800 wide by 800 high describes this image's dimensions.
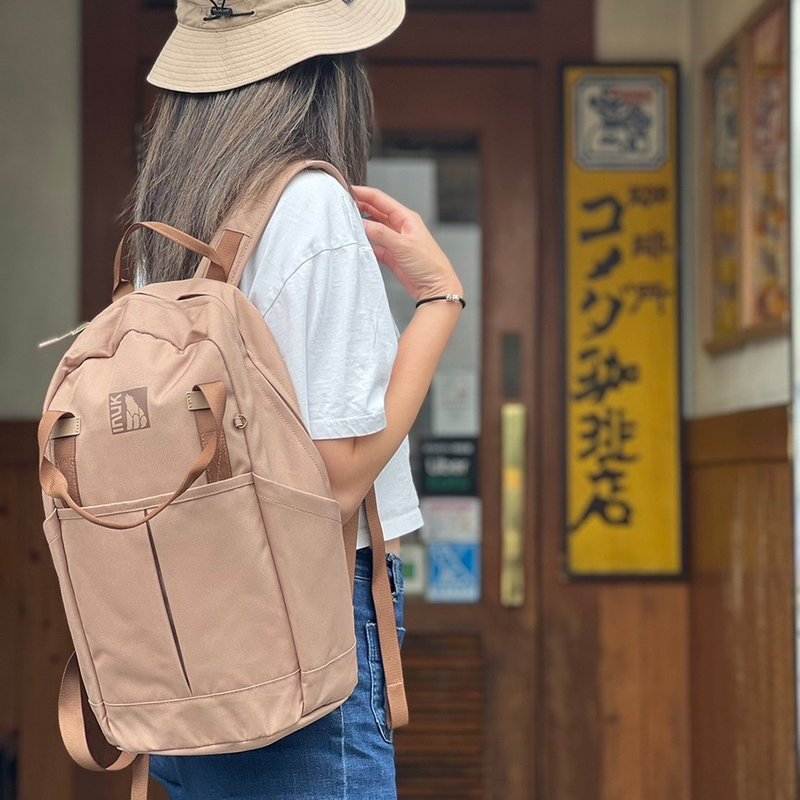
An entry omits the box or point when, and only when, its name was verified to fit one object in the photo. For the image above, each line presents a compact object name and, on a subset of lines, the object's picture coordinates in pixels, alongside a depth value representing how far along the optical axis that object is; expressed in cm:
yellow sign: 357
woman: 126
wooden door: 357
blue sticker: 359
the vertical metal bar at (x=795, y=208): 259
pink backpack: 118
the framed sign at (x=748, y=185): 296
